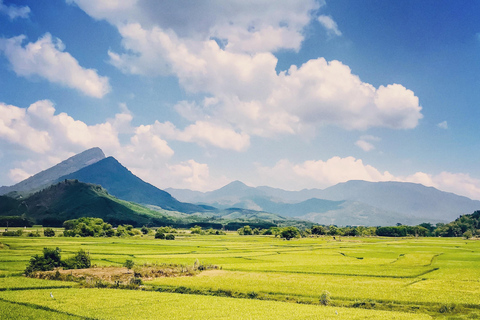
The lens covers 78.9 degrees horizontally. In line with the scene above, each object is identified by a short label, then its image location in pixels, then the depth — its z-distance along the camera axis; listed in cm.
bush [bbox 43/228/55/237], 14654
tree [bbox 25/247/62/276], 5207
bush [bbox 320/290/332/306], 3570
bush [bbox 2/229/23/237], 13249
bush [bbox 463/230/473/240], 18018
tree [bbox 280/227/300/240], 17635
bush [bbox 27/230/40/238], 13842
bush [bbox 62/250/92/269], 5750
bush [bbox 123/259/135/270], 5688
